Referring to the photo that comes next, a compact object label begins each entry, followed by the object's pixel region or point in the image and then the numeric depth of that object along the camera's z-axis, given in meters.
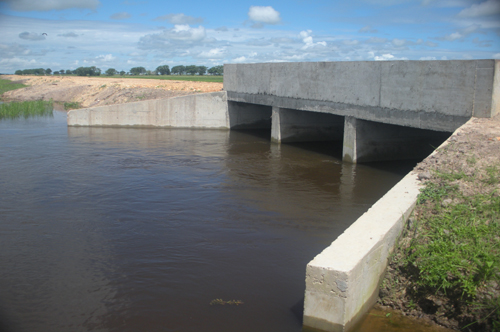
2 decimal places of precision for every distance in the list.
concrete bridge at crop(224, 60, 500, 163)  10.18
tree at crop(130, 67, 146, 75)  91.11
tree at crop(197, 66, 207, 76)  82.00
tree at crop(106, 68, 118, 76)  89.62
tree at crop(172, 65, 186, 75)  83.12
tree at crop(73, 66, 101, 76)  86.12
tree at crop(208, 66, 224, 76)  75.28
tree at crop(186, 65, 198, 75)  82.62
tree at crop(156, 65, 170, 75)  84.98
